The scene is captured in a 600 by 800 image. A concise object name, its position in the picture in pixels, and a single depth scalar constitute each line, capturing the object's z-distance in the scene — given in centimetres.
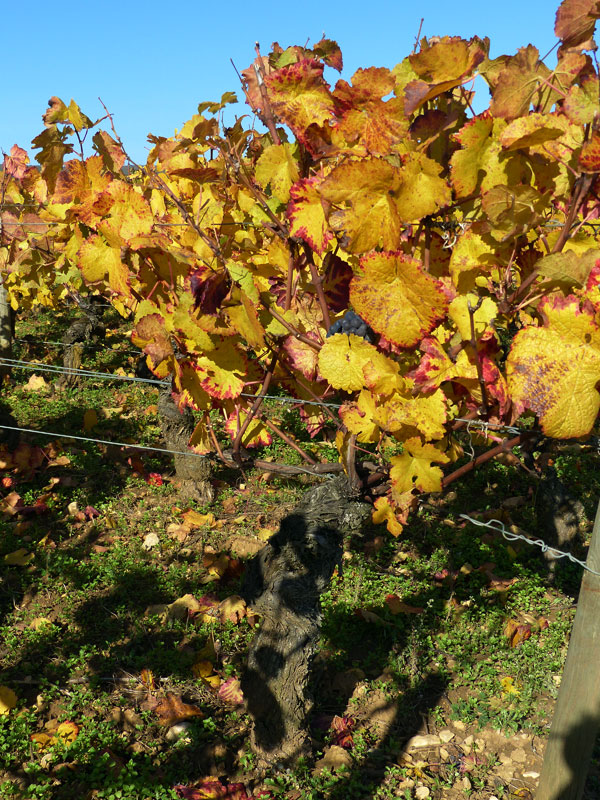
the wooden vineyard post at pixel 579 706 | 200
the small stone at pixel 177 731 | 294
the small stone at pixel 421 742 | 296
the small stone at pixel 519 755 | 289
